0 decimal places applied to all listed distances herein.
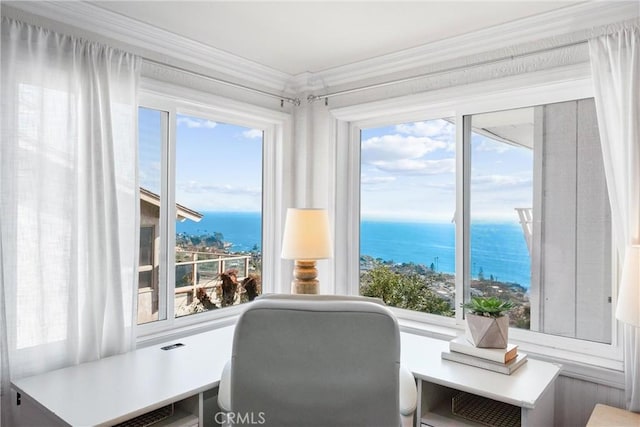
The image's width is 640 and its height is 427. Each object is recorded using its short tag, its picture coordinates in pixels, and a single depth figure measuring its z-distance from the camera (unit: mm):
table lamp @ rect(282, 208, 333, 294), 2598
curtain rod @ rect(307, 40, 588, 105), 2174
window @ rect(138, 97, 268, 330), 2514
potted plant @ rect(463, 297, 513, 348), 1997
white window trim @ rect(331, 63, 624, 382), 2082
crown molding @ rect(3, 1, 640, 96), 1995
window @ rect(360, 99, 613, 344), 2201
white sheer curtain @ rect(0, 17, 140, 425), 1827
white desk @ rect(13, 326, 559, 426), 1574
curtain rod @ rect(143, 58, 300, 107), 2447
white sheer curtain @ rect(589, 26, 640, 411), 1848
